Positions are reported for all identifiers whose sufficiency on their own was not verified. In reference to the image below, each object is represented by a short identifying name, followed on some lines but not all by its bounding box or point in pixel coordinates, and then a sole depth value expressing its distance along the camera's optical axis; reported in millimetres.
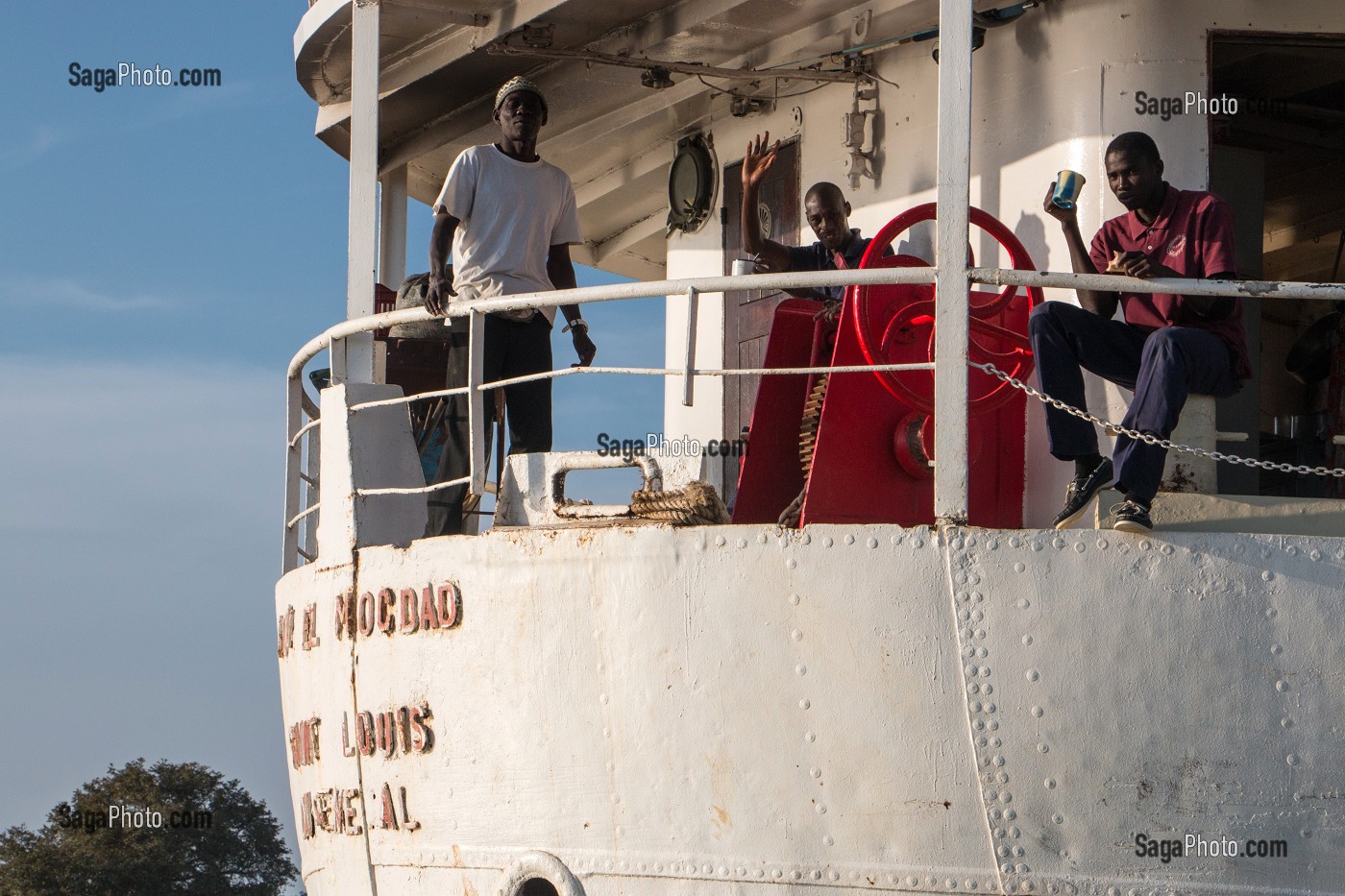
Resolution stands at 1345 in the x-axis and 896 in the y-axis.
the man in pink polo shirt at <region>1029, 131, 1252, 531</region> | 11375
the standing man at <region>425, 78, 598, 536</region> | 15141
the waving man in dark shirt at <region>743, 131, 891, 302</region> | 14711
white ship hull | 11016
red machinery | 12992
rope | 12625
